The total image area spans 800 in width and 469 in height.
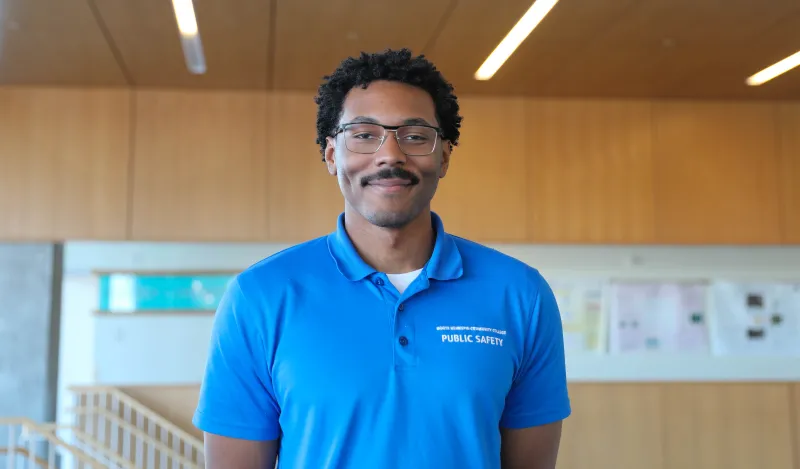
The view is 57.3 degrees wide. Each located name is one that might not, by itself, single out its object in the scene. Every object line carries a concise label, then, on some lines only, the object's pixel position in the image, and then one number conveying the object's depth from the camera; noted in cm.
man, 116
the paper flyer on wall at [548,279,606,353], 505
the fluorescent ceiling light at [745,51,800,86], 436
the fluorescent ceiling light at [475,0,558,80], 351
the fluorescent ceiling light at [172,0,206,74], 349
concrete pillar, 461
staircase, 452
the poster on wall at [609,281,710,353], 508
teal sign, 481
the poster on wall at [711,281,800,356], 514
